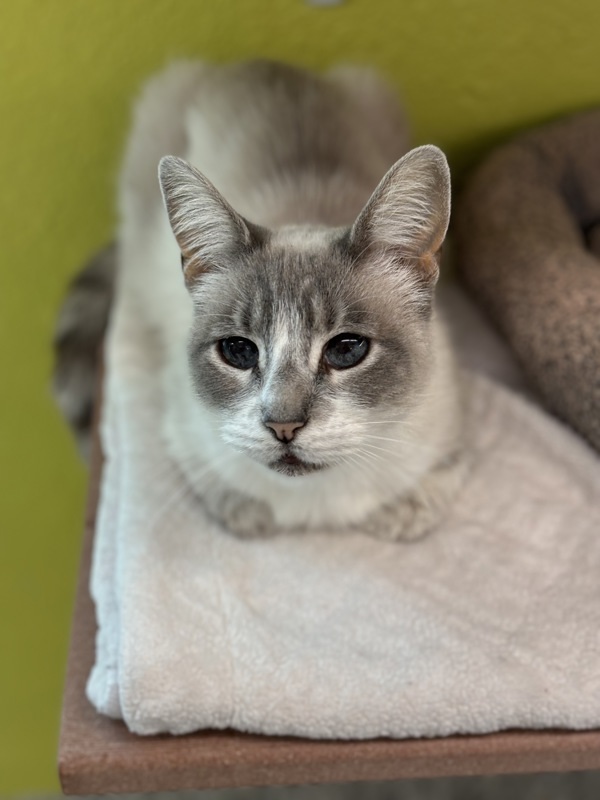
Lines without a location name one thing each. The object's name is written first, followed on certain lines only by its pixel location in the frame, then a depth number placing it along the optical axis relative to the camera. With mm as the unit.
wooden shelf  271
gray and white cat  262
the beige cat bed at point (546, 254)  338
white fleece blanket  273
